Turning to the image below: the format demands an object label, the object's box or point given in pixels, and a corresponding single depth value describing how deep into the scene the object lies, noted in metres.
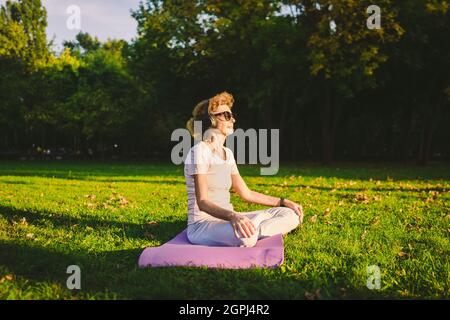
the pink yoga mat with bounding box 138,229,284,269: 4.41
